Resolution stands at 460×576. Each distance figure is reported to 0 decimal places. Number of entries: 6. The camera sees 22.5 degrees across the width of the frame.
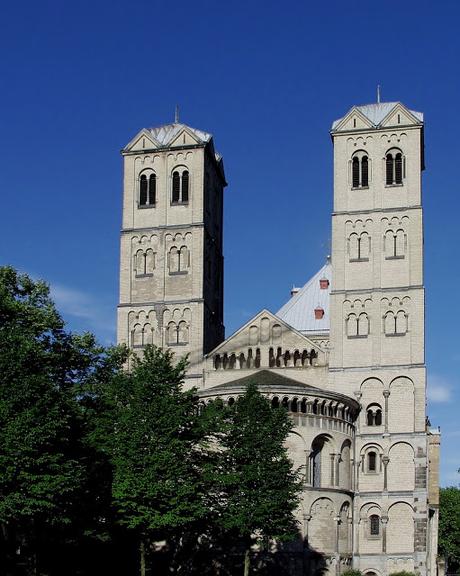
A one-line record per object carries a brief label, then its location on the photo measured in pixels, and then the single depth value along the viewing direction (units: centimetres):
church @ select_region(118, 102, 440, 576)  7844
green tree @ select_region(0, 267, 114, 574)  5422
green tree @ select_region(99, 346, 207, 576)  6012
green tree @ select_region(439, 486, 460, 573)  13350
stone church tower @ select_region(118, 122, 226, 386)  8662
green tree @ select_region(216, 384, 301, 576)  6250
